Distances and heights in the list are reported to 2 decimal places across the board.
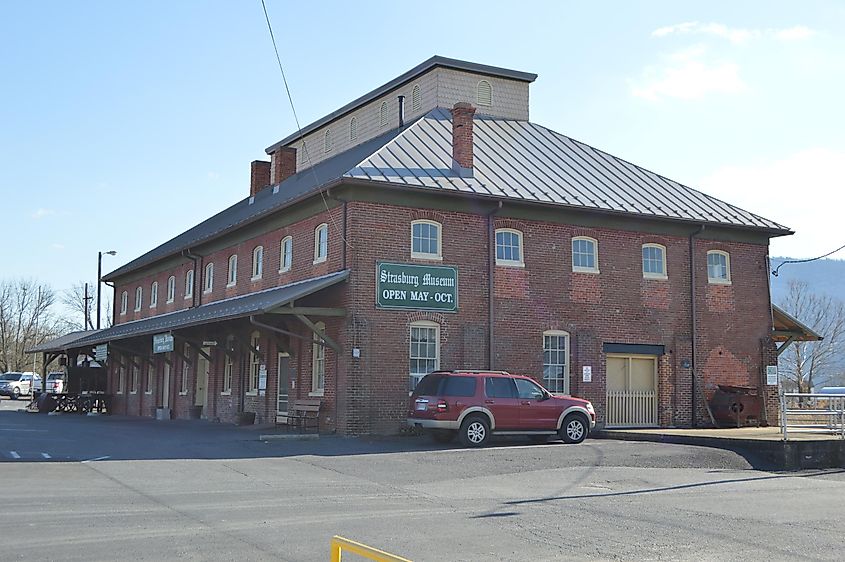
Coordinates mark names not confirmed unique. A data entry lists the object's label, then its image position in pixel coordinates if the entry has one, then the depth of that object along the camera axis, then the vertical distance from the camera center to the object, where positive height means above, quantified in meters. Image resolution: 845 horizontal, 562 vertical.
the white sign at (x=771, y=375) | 30.09 +0.17
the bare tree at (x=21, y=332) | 94.56 +4.52
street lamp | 54.12 +6.55
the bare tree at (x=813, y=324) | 73.50 +4.79
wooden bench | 24.98 -0.88
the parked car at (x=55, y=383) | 60.63 -0.33
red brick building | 24.59 +2.89
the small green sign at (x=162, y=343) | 30.73 +1.12
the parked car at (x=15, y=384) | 70.62 -0.48
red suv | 21.55 -0.65
